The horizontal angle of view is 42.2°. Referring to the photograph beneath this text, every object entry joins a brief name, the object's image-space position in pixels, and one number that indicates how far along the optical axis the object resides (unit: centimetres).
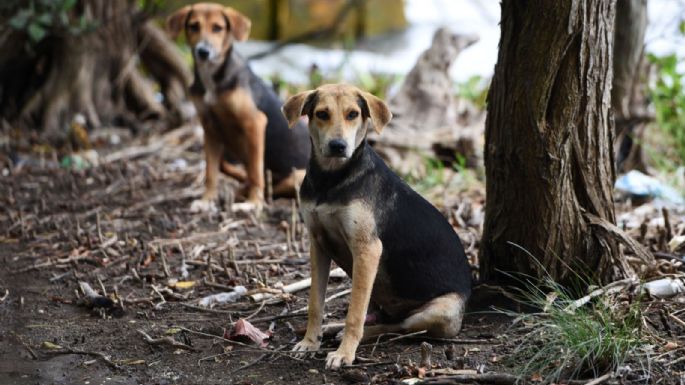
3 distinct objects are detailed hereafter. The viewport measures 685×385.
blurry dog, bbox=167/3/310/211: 738
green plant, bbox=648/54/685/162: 847
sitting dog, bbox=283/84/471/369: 430
